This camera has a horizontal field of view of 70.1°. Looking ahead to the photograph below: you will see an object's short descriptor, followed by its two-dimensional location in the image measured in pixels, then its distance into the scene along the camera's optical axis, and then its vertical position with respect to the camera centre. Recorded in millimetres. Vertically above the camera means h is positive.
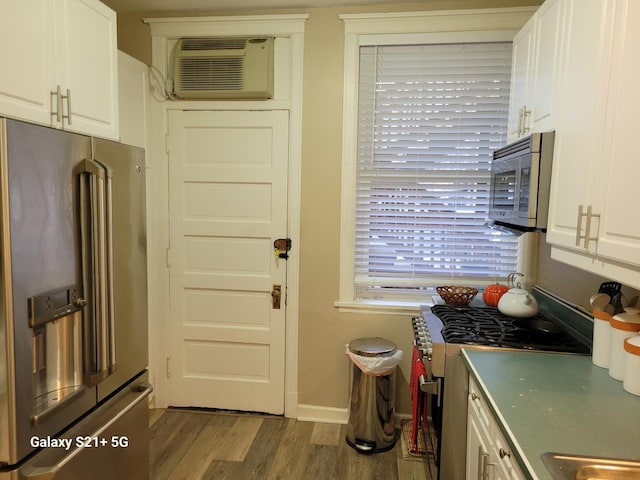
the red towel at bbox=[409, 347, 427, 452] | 2186 -986
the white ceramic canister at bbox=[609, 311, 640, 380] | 1517 -434
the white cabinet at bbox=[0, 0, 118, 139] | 1456 +458
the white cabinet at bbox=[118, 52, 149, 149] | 2701 +577
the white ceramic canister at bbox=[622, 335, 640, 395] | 1420 -506
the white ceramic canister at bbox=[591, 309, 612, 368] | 1653 -492
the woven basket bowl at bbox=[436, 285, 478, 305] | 2553 -523
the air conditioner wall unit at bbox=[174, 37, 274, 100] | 2859 +800
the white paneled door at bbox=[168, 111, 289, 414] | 2967 -424
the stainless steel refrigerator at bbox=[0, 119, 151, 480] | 1361 -391
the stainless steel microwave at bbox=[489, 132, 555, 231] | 1790 +87
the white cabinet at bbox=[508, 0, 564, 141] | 1806 +583
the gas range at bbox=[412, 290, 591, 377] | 1887 -583
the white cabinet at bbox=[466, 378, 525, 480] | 1311 -791
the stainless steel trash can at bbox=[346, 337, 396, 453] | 2693 -1234
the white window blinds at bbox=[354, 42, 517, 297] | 2785 +243
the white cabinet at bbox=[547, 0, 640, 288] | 1229 +189
